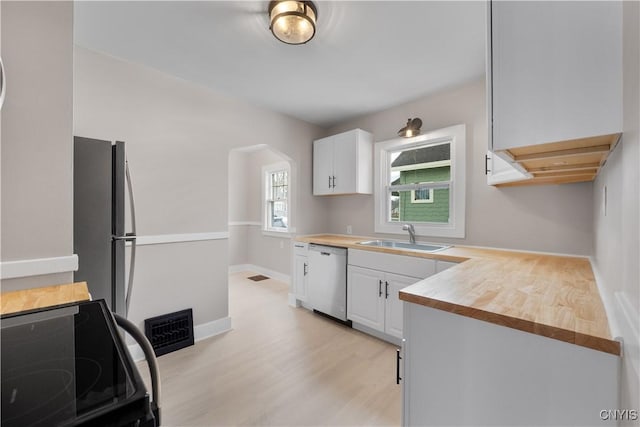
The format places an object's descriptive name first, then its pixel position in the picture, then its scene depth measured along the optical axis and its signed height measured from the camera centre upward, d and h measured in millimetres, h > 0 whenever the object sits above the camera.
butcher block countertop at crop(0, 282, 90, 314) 929 -328
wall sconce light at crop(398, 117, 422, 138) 2936 +951
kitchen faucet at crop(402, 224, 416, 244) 2982 -218
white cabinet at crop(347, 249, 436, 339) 2373 -699
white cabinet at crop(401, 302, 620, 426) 792 -552
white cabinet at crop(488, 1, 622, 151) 806 +476
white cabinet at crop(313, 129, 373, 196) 3297 +645
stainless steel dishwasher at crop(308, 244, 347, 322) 2910 -772
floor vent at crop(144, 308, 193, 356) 2312 -1066
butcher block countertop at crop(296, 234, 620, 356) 820 -341
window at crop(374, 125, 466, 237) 2742 +347
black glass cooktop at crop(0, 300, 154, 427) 429 -322
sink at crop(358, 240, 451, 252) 2802 -352
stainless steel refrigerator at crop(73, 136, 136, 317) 1544 -31
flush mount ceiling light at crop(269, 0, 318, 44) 1575 +1181
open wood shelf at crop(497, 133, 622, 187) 934 +247
